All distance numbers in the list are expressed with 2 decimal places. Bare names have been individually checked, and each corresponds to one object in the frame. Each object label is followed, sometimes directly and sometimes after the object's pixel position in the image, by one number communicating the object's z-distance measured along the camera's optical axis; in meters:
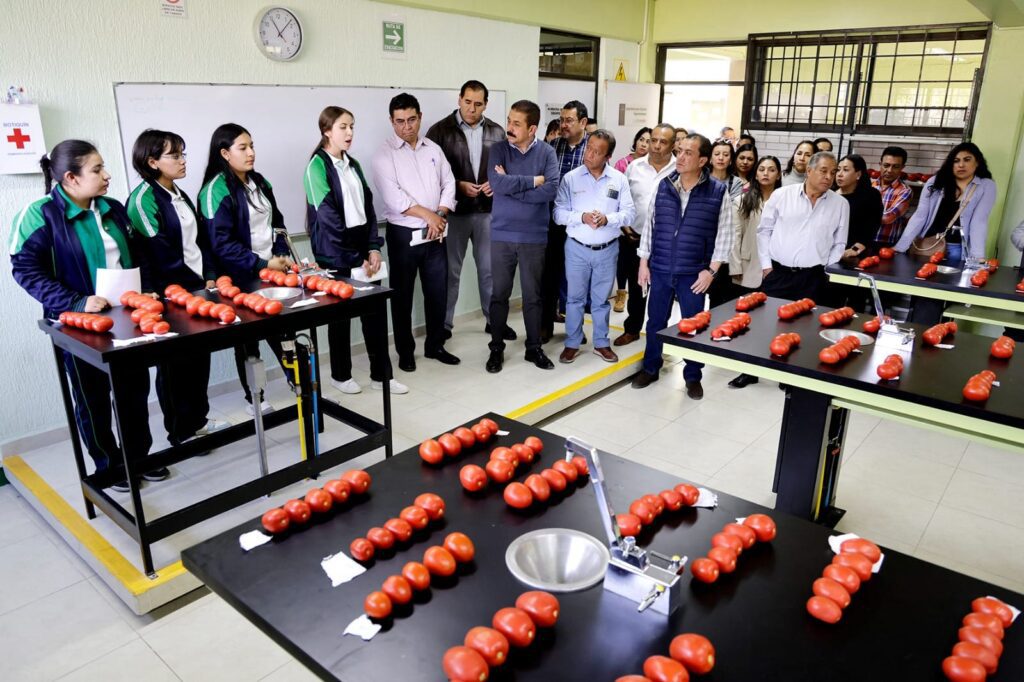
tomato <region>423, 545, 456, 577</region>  1.41
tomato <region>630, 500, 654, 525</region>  1.59
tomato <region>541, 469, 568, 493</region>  1.72
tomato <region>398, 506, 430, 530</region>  1.56
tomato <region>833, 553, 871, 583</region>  1.40
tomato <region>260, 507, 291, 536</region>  1.57
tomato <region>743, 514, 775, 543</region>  1.52
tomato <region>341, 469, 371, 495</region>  1.70
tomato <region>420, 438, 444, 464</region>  1.85
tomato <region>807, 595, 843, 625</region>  1.29
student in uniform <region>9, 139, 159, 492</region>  2.64
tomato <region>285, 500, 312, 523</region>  1.60
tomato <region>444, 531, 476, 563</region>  1.46
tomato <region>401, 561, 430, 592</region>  1.37
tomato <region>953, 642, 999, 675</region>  1.17
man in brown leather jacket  4.59
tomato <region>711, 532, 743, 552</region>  1.46
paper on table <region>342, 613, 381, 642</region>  1.27
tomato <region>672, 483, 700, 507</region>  1.67
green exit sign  4.56
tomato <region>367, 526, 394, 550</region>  1.50
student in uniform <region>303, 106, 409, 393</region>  3.75
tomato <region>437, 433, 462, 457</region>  1.88
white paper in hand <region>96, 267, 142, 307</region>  2.73
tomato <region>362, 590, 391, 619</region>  1.30
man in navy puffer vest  3.98
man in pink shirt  4.27
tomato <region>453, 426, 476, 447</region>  1.92
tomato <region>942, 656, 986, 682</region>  1.13
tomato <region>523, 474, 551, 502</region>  1.68
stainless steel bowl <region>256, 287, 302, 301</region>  3.04
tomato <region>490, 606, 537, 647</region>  1.22
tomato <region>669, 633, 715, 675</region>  1.17
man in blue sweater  4.21
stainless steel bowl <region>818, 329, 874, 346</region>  2.77
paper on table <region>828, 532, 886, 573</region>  1.49
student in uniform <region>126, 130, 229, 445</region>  3.09
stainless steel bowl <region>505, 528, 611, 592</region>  1.47
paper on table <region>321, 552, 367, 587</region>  1.42
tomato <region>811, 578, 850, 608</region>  1.32
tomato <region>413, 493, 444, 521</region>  1.61
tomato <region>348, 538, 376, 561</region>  1.47
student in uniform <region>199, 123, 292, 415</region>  3.30
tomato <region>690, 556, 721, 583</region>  1.39
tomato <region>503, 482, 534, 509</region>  1.65
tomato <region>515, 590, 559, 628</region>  1.27
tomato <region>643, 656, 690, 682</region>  1.13
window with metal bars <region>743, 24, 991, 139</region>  5.68
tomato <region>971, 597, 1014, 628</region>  1.29
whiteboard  3.57
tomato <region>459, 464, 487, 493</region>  1.72
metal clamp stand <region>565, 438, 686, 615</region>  1.31
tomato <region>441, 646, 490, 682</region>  1.13
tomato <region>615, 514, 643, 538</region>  1.53
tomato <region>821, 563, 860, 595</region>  1.36
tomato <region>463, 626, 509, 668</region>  1.17
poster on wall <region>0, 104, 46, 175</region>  3.10
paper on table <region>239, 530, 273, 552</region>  1.53
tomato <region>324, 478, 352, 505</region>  1.67
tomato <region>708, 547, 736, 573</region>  1.42
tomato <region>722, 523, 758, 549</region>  1.49
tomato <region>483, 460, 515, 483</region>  1.75
